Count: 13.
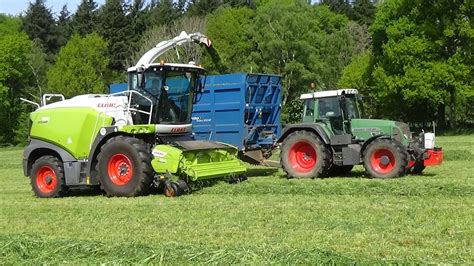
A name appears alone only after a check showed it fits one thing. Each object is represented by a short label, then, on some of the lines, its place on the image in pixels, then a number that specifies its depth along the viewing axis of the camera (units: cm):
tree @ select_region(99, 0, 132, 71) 6369
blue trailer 1536
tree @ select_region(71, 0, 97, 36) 7000
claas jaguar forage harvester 1220
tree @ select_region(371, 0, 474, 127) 4069
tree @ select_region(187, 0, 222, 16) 6775
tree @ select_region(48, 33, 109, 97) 5884
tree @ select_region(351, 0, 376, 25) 7306
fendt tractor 1355
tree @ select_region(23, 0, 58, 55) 7569
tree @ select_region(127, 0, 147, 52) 6362
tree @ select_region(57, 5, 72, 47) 7475
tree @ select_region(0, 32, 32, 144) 5969
